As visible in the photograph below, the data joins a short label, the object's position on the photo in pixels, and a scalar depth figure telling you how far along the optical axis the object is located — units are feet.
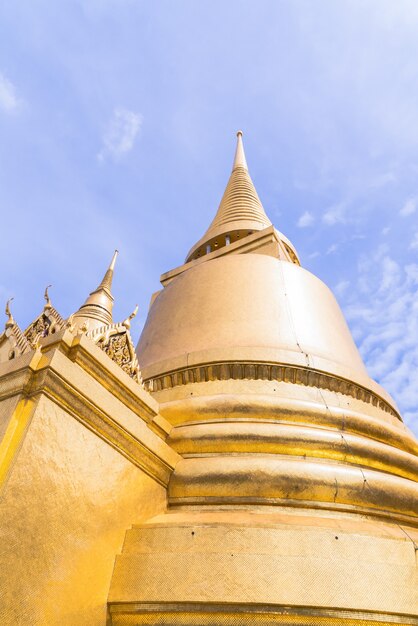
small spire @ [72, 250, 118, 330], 24.85
